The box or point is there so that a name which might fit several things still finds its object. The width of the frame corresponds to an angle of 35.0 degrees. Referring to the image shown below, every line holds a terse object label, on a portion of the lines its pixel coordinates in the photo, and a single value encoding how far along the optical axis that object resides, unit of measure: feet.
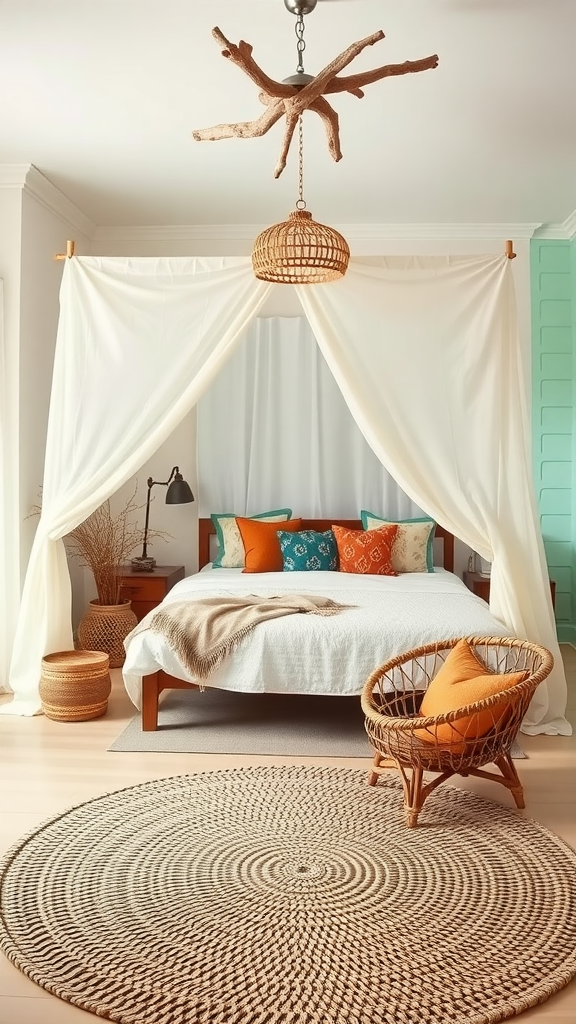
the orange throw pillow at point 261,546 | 17.83
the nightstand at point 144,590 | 18.21
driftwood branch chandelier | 9.12
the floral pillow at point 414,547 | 18.16
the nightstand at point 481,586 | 17.74
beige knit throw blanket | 13.12
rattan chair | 9.98
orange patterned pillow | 17.56
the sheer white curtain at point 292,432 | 19.79
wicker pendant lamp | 11.68
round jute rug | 7.09
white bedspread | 13.00
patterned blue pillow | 17.76
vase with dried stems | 17.20
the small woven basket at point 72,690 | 14.06
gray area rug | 13.00
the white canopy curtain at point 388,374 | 13.52
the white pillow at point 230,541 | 18.63
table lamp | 18.92
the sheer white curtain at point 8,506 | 15.94
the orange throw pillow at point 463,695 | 9.99
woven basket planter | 17.17
